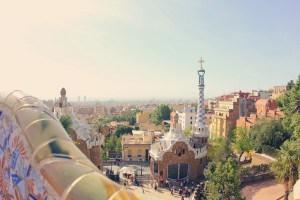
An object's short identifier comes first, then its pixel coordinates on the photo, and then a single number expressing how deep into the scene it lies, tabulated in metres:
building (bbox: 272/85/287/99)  64.90
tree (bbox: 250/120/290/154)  26.72
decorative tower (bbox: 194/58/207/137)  26.42
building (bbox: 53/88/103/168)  22.66
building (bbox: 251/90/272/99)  68.65
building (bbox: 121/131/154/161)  34.94
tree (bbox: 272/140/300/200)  14.76
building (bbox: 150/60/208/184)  23.82
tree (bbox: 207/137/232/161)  25.68
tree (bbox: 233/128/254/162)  27.59
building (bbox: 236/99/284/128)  40.06
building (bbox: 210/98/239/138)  46.20
